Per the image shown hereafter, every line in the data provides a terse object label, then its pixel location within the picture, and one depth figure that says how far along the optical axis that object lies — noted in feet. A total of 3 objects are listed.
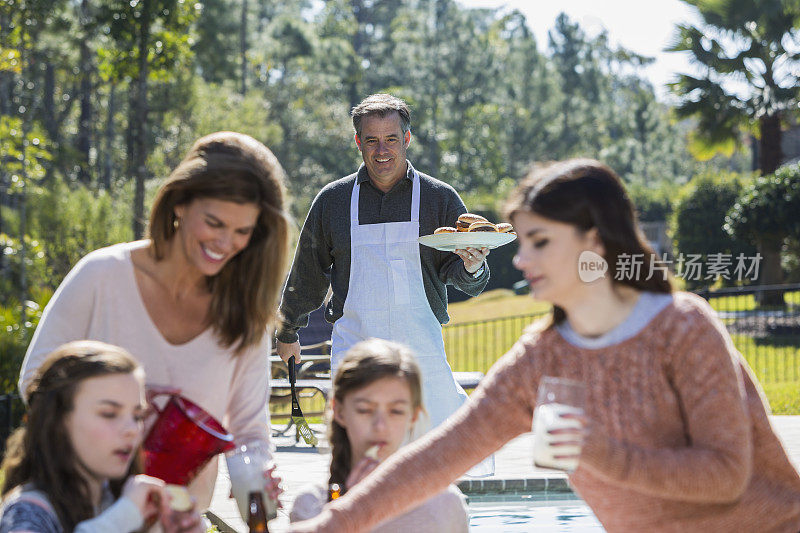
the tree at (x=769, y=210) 68.13
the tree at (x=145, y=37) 45.93
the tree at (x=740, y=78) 74.02
